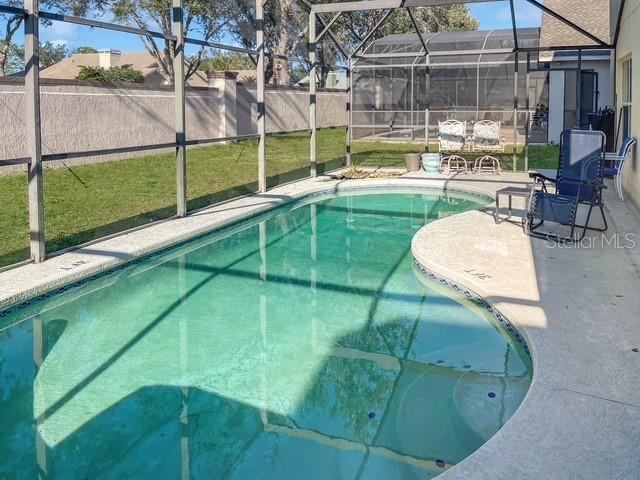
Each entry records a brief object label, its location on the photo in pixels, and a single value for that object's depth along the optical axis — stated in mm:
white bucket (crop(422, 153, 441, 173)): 12711
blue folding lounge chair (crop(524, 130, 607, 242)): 6488
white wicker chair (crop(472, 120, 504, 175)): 12680
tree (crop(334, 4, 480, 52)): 28078
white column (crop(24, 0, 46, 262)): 5430
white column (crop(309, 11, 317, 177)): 11695
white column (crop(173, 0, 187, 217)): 7617
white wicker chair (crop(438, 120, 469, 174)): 13008
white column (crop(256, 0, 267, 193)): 9750
